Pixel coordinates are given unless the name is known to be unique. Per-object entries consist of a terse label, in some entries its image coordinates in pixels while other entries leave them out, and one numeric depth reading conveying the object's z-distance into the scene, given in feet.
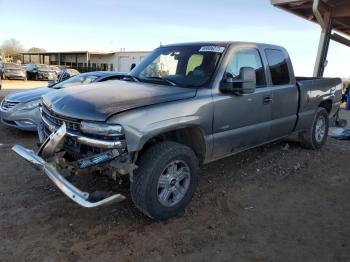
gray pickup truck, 11.42
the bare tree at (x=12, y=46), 313.28
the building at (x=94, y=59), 144.36
